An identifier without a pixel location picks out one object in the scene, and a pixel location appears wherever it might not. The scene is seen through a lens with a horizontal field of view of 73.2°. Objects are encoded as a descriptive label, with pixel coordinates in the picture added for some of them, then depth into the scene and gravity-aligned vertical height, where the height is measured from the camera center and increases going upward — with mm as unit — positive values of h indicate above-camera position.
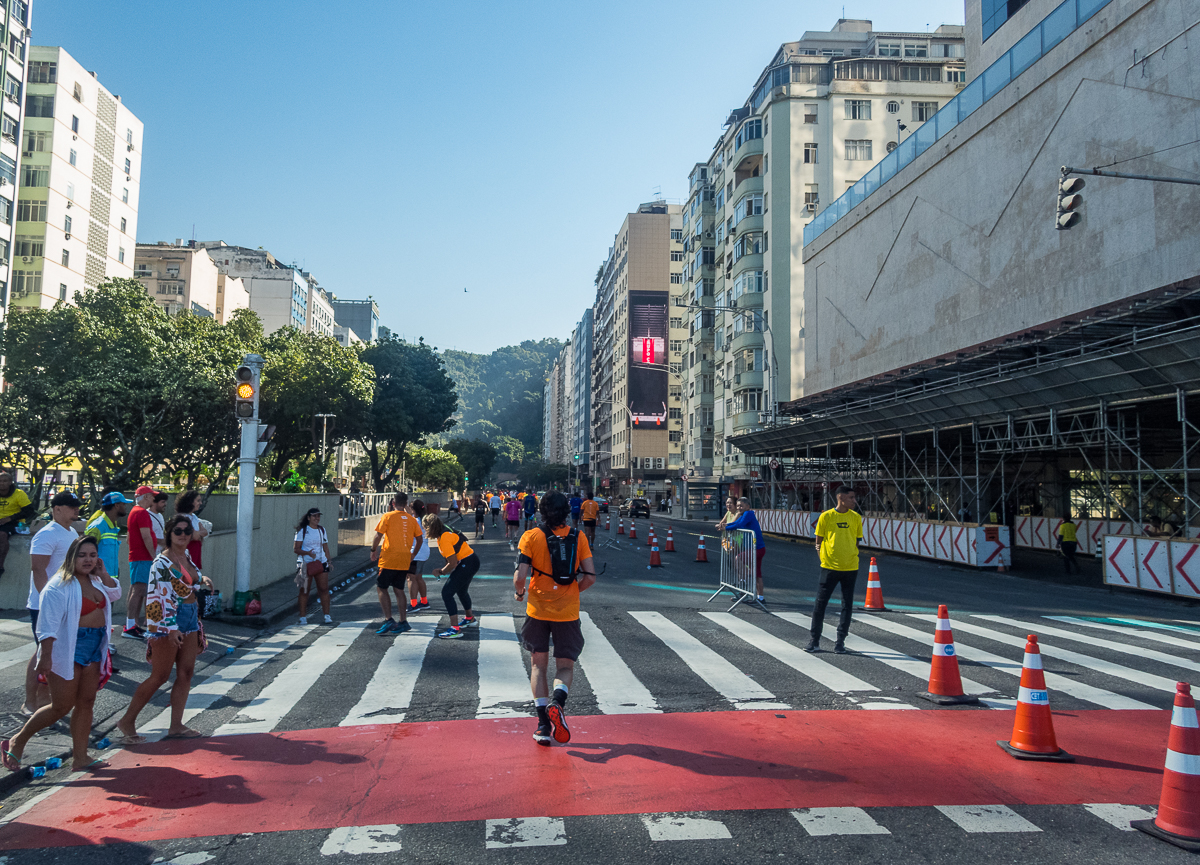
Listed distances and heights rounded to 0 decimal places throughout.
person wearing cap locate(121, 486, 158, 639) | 8992 -642
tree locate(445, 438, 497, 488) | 113188 +6008
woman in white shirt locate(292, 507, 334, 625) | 11094 -755
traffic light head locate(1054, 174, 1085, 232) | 12820 +4948
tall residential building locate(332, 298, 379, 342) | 147375 +32805
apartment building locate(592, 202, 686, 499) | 90812 +17050
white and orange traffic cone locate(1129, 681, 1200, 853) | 4223 -1431
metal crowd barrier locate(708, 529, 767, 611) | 13133 -1059
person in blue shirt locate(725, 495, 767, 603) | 13148 -411
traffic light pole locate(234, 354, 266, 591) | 11211 +53
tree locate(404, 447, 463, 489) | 77938 +2946
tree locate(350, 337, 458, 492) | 46406 +5956
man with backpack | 5883 -709
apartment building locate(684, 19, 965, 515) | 51500 +22642
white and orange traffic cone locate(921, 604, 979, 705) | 7113 -1480
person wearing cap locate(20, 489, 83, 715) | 6043 -464
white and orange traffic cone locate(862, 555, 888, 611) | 13144 -1491
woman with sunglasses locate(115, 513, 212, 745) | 6000 -1015
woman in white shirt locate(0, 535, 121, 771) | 5152 -1007
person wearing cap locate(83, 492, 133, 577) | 8820 -391
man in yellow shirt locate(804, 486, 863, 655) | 8953 -557
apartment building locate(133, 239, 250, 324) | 76938 +21007
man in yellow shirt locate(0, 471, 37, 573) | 10180 -245
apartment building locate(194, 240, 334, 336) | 101875 +27110
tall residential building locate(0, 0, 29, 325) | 44969 +21126
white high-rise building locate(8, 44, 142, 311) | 50125 +20464
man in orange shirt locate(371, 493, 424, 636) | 10484 -759
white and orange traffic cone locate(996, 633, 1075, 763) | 5523 -1452
